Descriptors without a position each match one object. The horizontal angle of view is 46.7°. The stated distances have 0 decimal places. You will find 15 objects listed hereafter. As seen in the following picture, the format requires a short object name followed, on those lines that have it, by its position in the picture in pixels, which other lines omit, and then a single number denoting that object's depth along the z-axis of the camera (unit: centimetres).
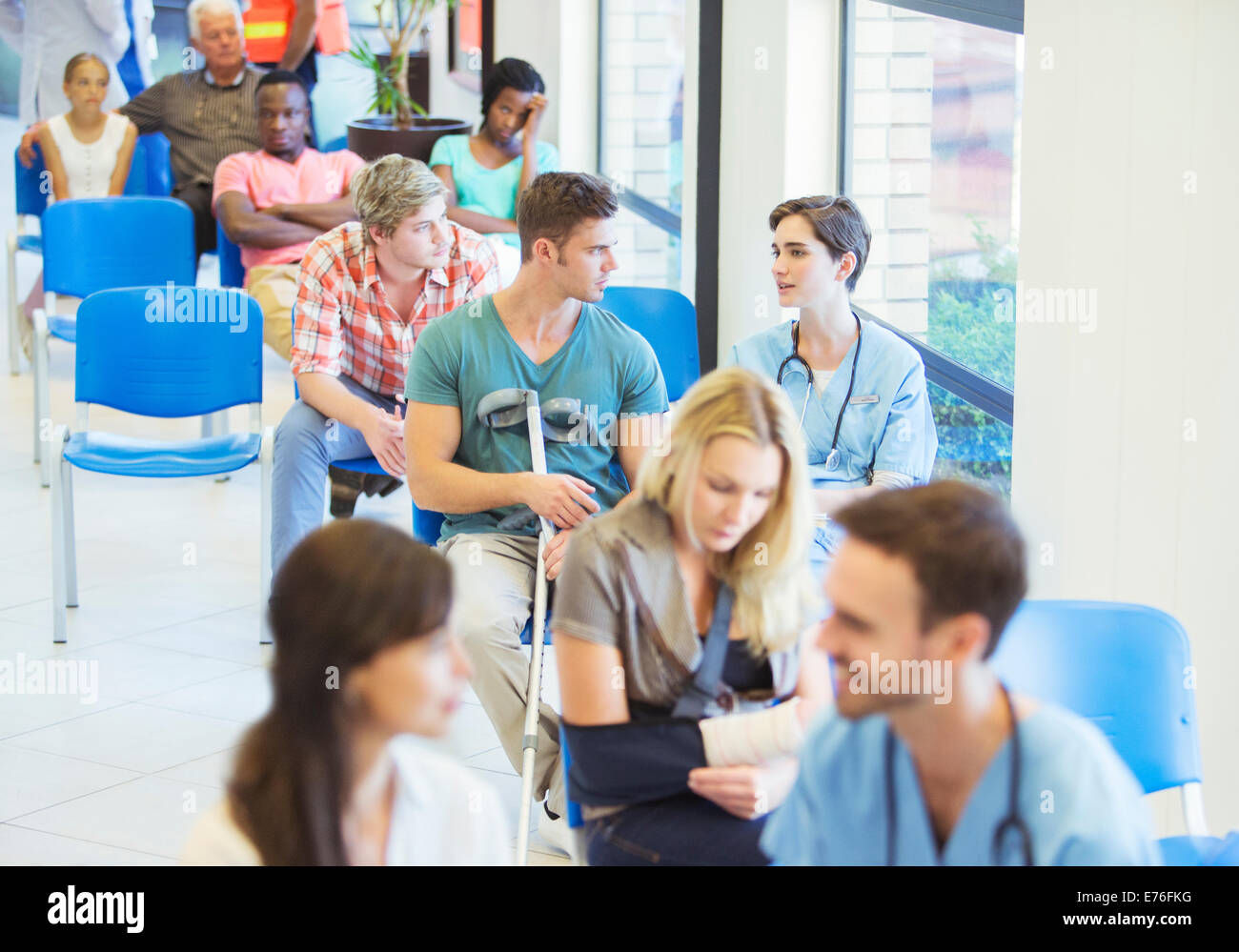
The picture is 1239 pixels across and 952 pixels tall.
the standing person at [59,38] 859
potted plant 643
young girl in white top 664
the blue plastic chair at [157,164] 696
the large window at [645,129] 662
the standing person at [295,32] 829
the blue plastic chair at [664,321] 375
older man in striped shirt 675
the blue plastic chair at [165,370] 411
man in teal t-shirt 284
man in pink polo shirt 579
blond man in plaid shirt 364
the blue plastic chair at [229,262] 616
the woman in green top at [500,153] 608
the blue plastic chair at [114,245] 557
